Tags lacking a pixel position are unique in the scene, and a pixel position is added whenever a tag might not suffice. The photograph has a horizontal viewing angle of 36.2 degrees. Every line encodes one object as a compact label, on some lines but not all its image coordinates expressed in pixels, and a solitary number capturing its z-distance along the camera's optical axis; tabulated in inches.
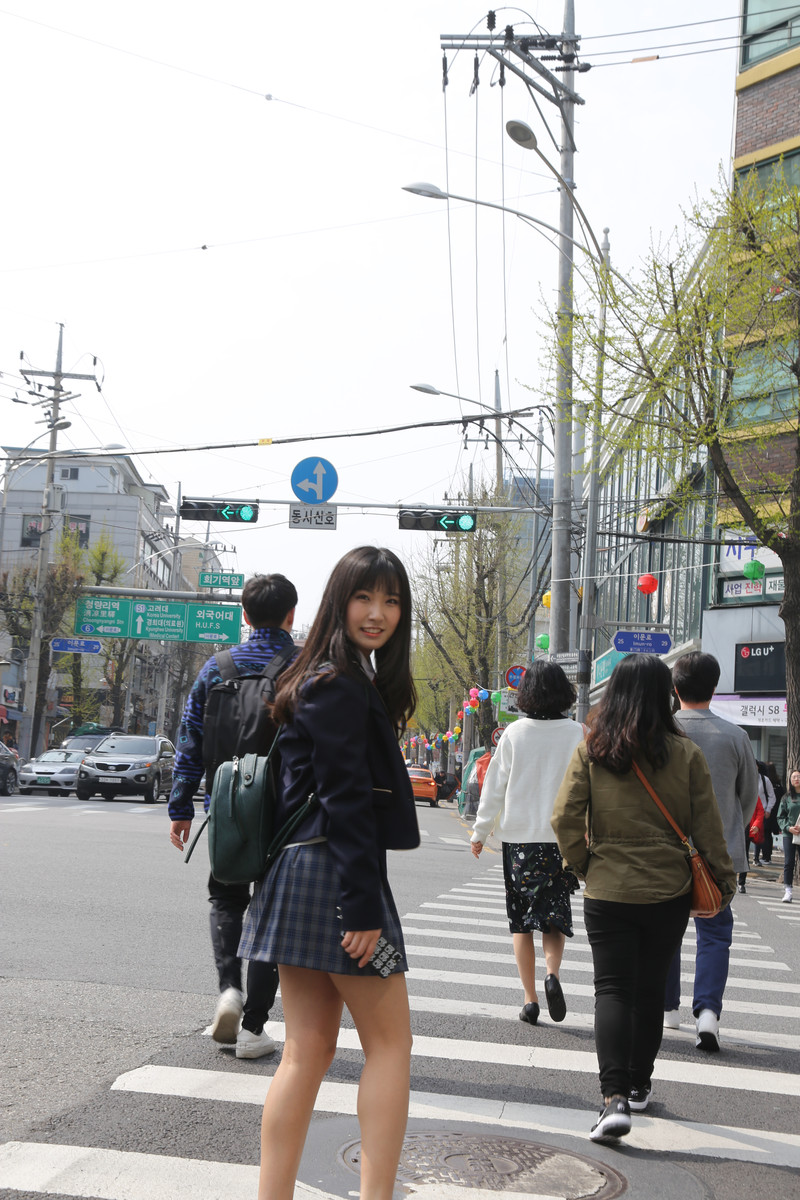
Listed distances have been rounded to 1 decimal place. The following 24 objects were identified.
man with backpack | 189.5
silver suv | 1054.4
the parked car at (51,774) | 1154.0
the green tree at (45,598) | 1673.2
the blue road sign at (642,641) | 804.6
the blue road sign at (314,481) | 805.9
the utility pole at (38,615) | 1551.4
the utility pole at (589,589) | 813.9
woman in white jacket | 237.8
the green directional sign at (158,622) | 1600.6
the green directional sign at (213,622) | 1604.3
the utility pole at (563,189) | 761.6
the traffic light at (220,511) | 885.2
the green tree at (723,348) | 647.1
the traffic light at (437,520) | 870.4
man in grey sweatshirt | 225.9
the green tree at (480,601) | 1748.3
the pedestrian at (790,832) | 574.0
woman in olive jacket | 172.4
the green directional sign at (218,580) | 1572.3
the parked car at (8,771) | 1062.4
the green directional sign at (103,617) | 1601.9
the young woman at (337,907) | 112.3
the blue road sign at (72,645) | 1664.6
